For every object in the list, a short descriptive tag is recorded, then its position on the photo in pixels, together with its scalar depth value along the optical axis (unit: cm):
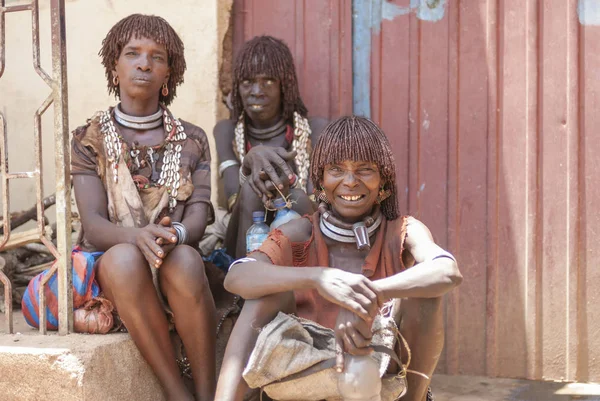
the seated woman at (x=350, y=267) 290
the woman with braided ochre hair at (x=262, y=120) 452
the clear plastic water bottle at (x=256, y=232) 402
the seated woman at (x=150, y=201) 345
